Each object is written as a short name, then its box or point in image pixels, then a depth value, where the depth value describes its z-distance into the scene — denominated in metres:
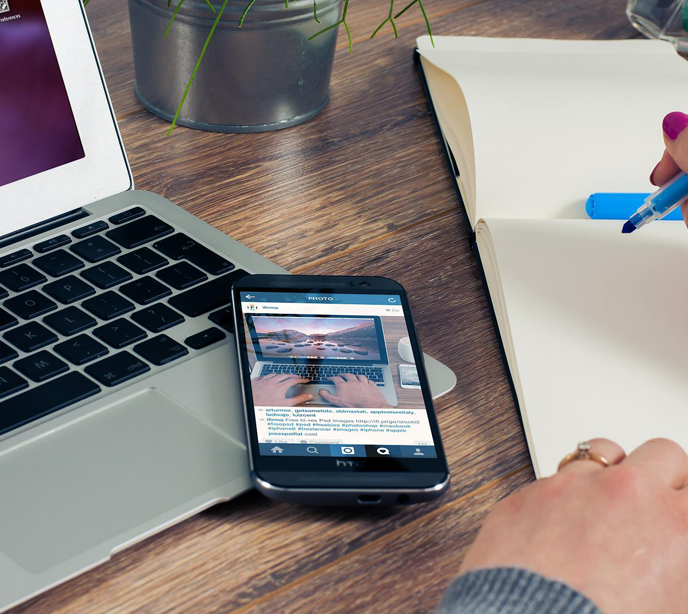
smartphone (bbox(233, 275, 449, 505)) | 0.66
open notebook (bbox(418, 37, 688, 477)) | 0.71
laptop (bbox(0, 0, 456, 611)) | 0.65
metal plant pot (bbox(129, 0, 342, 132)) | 0.84
